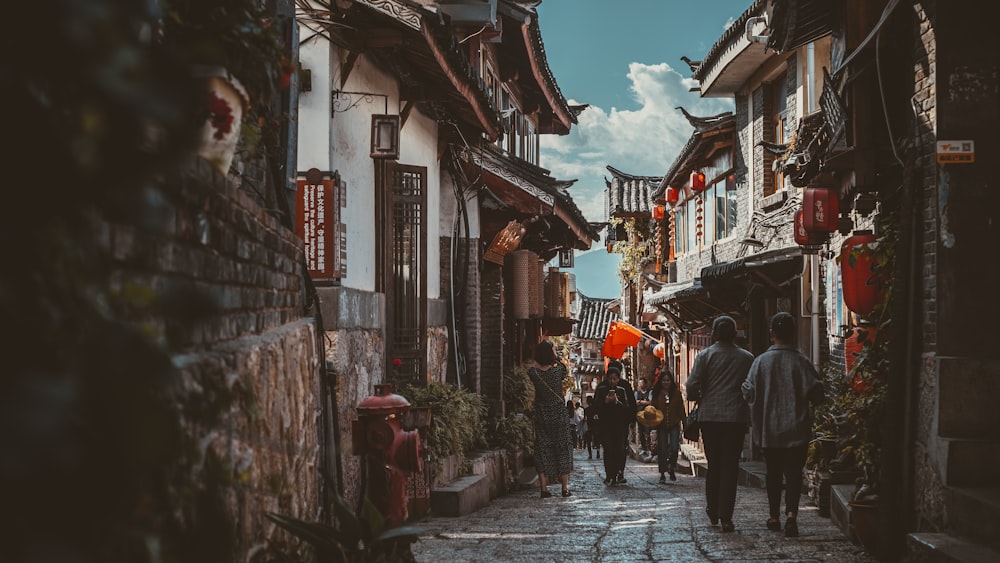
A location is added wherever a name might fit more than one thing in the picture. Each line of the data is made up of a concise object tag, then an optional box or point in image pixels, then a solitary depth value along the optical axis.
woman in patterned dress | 11.91
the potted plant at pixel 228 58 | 3.38
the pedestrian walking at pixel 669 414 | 15.78
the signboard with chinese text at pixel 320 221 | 8.88
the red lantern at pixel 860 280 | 8.08
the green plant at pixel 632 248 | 34.91
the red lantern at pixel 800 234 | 11.78
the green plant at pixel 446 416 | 11.08
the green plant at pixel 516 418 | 15.27
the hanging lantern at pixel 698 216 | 25.46
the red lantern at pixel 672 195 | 27.06
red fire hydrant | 6.73
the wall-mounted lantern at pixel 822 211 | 10.35
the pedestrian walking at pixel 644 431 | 24.16
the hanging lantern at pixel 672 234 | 30.24
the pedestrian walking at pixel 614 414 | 14.09
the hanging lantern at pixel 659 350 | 30.47
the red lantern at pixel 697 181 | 23.81
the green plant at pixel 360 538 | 4.35
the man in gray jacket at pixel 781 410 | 7.86
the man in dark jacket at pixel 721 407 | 8.30
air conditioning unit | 14.13
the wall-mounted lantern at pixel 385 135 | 10.08
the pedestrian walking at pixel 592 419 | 14.34
